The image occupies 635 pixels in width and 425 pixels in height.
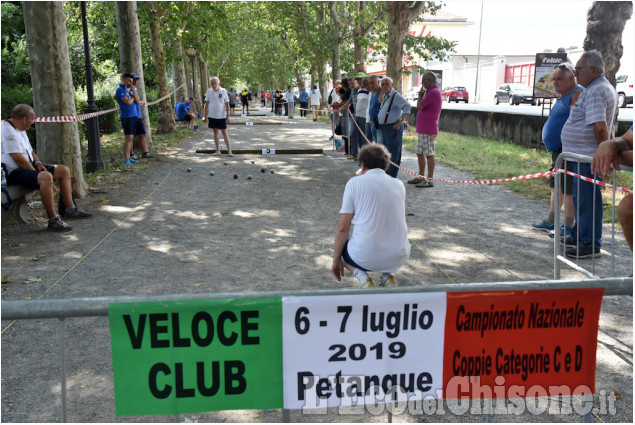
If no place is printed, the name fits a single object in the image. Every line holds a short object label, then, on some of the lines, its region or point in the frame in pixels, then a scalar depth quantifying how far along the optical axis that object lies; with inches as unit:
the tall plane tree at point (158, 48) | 790.5
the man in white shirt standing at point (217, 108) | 587.5
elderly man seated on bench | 280.5
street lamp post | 456.1
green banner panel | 79.6
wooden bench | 287.6
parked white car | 1288.1
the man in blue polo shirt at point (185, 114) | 989.8
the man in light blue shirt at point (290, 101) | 1403.8
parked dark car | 1657.2
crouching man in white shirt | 171.0
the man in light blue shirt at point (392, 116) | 387.2
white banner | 83.0
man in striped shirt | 223.9
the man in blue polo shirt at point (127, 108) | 507.5
